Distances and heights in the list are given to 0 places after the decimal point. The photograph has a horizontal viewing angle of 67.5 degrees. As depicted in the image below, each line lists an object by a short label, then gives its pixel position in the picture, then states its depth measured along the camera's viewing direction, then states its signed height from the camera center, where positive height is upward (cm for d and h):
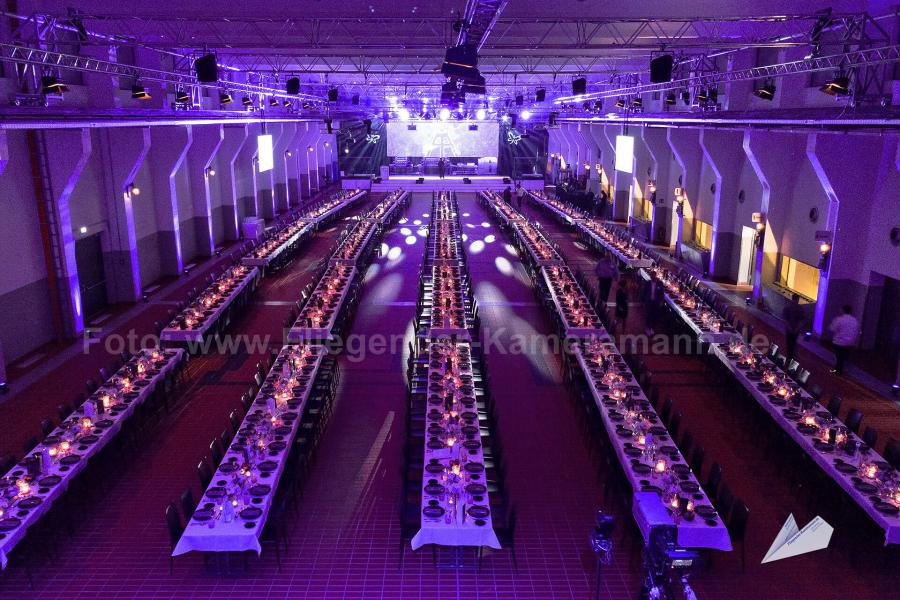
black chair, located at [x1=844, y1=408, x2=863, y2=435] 859 -338
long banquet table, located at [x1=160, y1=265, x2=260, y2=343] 1201 -293
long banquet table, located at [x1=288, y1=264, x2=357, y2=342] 1185 -294
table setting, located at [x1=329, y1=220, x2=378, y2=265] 1758 -251
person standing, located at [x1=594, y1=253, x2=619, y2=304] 1545 -275
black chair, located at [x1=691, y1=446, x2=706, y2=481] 769 -346
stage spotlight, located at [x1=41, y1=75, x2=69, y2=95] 1060 +112
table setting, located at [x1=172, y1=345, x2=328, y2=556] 637 -334
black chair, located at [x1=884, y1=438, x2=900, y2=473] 774 -342
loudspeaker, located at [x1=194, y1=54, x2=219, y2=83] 1302 +168
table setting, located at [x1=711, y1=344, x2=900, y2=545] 676 -337
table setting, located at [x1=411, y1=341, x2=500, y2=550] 651 -336
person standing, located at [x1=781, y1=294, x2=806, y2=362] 1167 -291
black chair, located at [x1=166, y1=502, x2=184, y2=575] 655 -352
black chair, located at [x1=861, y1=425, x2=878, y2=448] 805 -336
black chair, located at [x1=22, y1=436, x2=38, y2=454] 792 -331
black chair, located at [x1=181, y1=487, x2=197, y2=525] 682 -346
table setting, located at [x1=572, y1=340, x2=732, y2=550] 646 -336
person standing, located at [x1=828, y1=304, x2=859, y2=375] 1118 -296
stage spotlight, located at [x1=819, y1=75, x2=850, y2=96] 941 +90
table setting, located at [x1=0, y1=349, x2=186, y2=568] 659 -329
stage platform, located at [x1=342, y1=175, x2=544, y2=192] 4200 -184
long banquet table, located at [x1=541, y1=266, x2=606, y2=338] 1212 -298
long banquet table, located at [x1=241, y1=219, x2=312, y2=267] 1738 -253
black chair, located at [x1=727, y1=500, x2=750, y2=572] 664 -362
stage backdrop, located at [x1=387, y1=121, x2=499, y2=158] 4600 +107
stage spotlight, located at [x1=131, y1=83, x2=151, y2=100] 1307 +124
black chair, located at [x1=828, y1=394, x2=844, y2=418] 887 -328
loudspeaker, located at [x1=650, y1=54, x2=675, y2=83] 1291 +160
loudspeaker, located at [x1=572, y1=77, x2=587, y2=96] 1870 +186
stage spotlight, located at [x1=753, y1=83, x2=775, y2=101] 1183 +103
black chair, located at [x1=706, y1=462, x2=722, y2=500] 732 -353
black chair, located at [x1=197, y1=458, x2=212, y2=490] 730 -339
